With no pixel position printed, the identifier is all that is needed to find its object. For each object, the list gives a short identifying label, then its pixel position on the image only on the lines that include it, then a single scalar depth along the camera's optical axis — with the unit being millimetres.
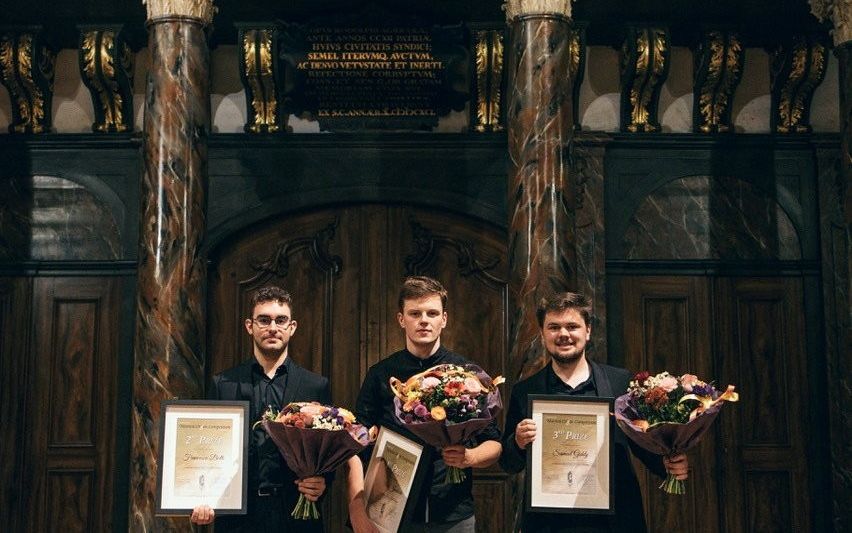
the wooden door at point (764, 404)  8078
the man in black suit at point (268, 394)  4941
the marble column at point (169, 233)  6625
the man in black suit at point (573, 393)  4633
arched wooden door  8250
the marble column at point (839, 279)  7176
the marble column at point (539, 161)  6703
